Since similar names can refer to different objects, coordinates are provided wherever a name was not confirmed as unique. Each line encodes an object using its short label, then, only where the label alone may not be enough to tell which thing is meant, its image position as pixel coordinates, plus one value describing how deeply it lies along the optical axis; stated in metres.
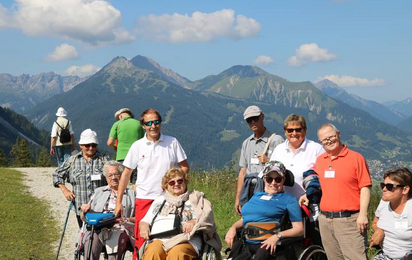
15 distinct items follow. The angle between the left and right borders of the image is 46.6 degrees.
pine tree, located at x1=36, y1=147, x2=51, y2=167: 54.12
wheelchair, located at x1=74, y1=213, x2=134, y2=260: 5.34
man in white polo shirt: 5.45
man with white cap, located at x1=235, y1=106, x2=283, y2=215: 5.76
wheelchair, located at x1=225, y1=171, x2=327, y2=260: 4.82
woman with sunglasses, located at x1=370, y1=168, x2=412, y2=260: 4.34
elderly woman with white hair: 5.55
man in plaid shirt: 6.17
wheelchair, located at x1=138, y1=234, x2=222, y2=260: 4.95
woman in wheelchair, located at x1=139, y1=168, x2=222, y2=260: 4.90
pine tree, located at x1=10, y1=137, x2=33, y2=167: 51.59
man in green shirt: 8.77
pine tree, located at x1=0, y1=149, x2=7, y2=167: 44.36
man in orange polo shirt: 4.61
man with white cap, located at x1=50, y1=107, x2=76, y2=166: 12.71
